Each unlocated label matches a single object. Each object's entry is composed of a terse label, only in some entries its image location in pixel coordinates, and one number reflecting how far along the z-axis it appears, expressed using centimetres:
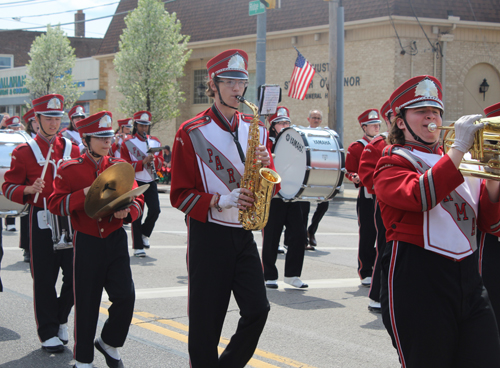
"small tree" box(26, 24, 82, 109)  3800
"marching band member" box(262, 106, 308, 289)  800
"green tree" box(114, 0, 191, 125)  3053
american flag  1884
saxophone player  405
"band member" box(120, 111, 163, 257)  1030
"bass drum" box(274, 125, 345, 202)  862
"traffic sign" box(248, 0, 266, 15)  1658
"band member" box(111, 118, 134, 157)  1325
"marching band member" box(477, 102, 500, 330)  411
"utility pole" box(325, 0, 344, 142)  1989
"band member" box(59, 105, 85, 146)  1342
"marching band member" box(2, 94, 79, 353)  559
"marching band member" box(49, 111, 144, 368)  489
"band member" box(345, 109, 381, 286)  795
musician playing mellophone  318
